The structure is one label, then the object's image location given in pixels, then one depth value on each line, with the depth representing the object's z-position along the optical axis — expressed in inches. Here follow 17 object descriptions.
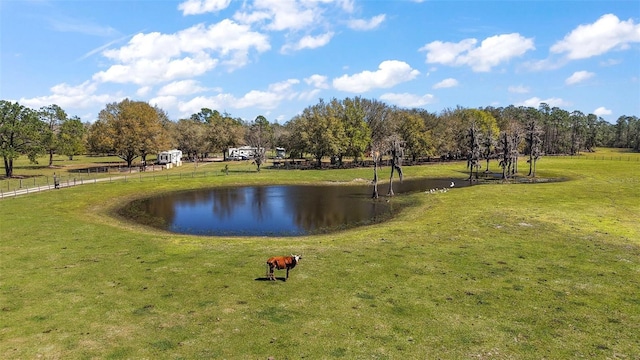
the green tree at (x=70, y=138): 3897.6
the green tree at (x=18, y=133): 3024.1
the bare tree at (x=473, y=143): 2965.1
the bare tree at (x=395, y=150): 2301.7
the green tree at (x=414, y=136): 4498.0
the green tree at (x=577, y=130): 6496.6
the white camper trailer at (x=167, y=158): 4214.8
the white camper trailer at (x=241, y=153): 5556.1
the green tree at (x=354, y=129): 4104.3
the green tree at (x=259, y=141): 3715.6
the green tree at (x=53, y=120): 3764.3
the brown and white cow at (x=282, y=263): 849.5
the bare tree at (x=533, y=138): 3189.0
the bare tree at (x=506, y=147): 2952.8
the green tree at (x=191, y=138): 5201.8
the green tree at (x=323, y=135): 3964.1
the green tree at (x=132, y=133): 3686.0
